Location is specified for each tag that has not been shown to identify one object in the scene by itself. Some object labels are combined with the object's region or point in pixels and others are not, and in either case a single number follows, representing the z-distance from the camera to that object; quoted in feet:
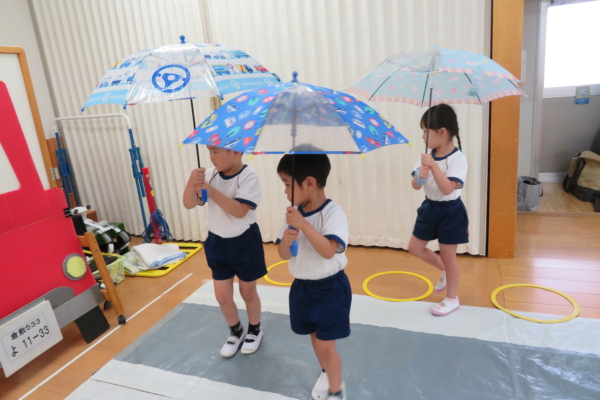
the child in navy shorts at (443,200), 6.72
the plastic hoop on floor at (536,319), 7.09
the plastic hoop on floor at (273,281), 9.40
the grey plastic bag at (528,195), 13.21
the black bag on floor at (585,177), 13.62
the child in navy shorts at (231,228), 5.80
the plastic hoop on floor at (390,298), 8.30
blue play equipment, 11.91
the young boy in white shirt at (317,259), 4.61
